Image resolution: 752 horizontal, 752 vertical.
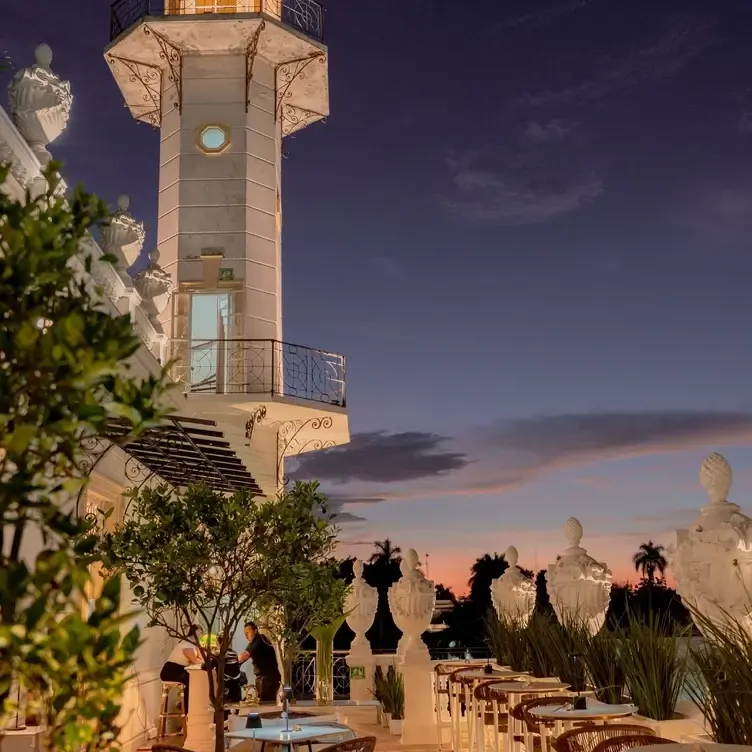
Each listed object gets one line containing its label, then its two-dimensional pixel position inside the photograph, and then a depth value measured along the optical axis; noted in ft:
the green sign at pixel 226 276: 51.62
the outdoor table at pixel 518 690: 25.96
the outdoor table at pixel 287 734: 20.99
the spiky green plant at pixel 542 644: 31.04
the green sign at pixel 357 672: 46.88
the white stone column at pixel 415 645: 35.94
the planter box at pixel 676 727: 20.20
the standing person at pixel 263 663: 35.22
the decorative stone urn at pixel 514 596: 38.93
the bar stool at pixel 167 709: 34.63
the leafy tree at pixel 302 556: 21.35
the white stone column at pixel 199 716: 35.12
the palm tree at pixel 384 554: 143.07
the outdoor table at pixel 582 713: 20.34
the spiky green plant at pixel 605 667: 24.86
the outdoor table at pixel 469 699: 31.09
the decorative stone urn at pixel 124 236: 32.53
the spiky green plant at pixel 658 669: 21.45
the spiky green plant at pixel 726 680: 15.11
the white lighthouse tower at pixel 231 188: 49.19
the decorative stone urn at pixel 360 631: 46.83
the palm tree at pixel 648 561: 200.95
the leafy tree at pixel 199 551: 20.16
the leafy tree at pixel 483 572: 113.80
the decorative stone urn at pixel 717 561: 18.20
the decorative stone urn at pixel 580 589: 29.17
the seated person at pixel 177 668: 42.16
